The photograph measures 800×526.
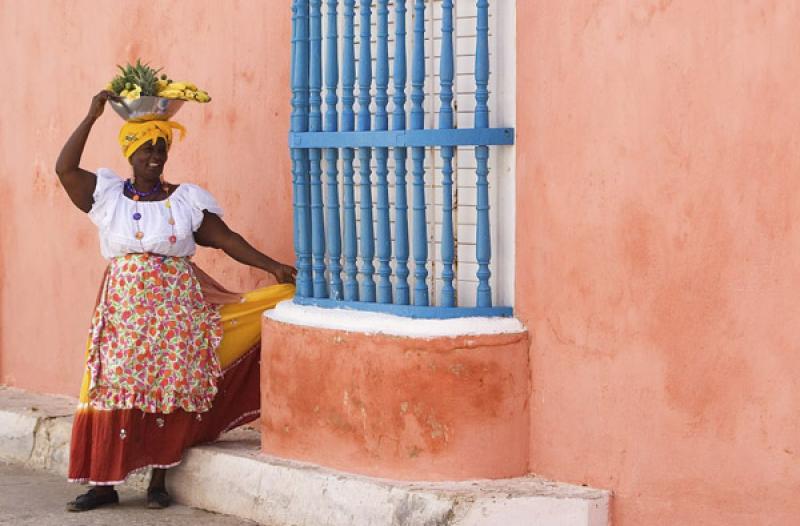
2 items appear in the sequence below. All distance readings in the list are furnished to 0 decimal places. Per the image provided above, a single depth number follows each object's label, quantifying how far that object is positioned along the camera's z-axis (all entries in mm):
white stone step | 5270
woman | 6191
